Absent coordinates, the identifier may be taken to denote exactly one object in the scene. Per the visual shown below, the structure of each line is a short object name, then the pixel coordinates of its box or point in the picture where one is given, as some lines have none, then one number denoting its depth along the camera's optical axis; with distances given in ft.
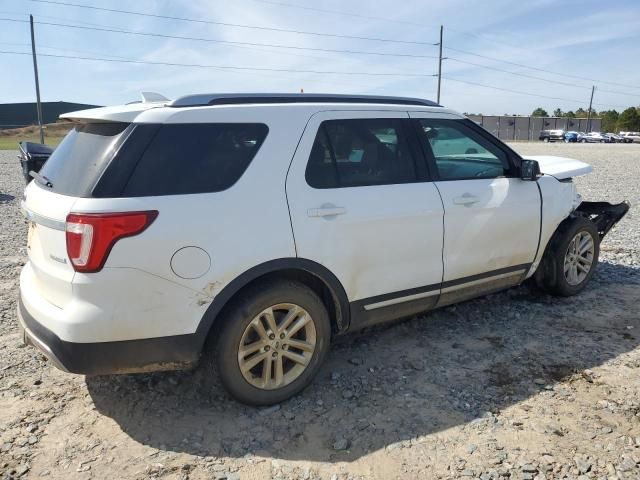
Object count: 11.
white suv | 8.94
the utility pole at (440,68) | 163.53
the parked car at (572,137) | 207.51
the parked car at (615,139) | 211.51
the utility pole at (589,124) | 300.81
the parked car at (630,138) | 213.25
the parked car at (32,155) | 24.81
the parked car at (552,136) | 216.29
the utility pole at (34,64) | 106.11
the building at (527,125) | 263.49
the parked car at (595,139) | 208.33
